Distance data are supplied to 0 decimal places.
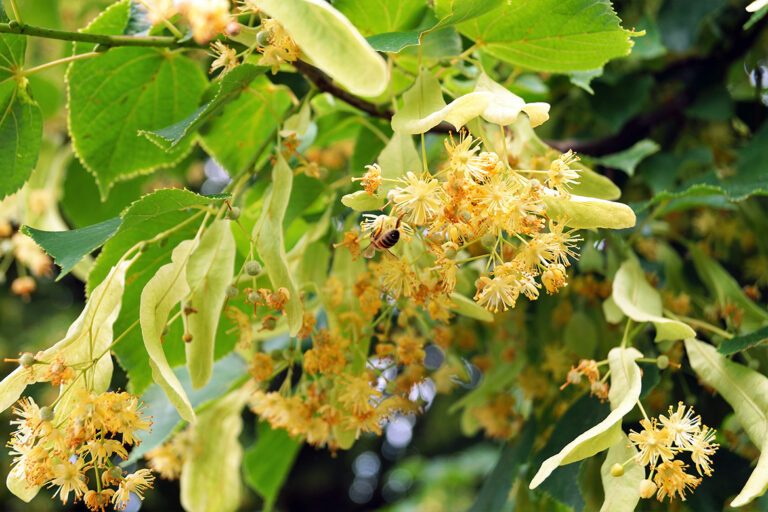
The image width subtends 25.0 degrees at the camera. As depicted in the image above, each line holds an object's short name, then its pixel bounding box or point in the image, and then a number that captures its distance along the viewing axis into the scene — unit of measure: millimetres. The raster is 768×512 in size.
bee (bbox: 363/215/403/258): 585
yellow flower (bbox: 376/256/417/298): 608
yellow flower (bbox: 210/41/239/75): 622
